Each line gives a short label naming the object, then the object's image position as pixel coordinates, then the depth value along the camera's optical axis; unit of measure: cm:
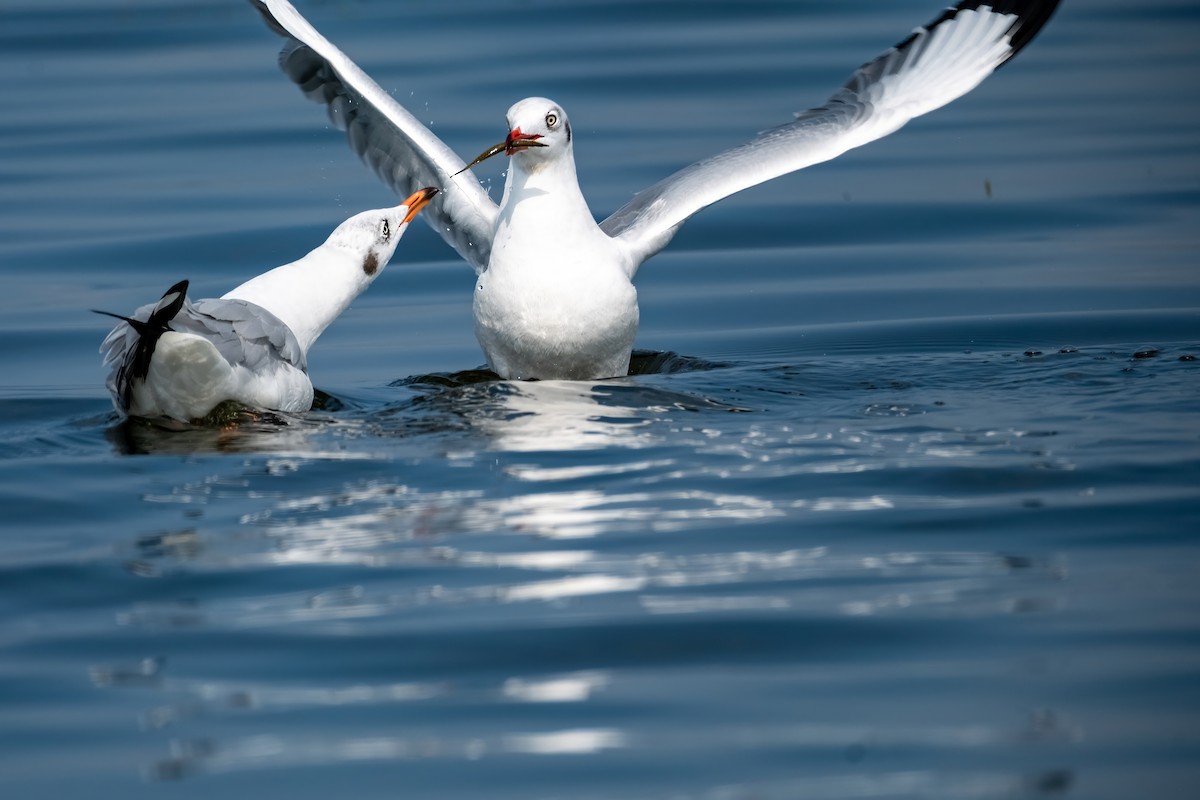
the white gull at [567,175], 1600
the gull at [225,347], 1376
